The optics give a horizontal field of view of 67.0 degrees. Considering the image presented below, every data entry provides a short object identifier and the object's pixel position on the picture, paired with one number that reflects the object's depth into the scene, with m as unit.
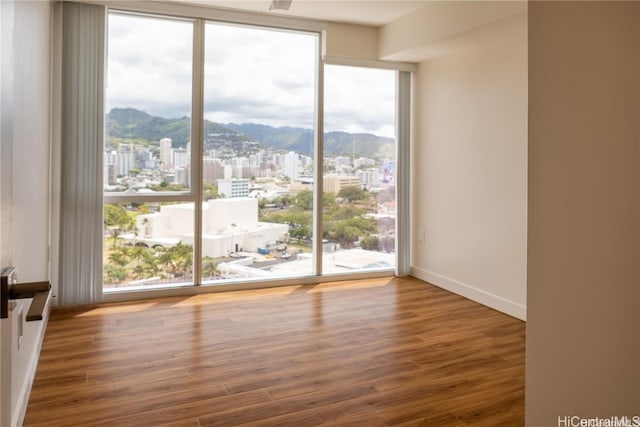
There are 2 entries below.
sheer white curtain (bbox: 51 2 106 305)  4.07
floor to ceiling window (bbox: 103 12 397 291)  4.45
